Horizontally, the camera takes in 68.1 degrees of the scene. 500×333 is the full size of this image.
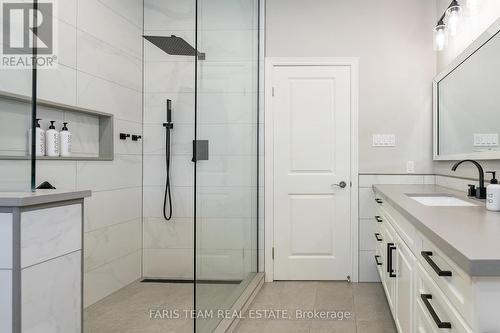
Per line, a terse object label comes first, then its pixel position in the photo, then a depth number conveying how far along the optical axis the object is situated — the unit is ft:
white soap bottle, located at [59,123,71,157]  8.23
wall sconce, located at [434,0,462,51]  8.89
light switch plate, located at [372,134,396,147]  11.21
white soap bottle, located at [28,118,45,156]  7.63
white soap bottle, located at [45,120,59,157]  7.90
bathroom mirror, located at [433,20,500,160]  7.11
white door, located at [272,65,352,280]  11.39
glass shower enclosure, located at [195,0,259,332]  6.56
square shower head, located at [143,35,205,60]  9.43
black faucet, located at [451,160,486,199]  6.93
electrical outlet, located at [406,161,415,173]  11.15
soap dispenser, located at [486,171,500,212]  5.54
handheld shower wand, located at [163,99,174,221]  11.48
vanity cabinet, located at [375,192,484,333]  3.15
